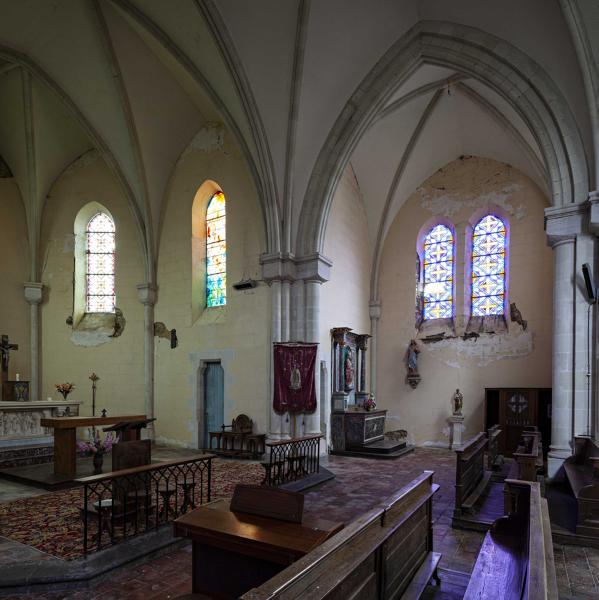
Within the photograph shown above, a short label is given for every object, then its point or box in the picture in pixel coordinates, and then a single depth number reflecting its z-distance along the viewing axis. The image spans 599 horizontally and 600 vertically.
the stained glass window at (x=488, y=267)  13.75
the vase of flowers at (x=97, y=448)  7.91
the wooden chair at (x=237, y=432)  11.43
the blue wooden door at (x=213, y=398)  12.71
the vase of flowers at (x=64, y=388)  11.62
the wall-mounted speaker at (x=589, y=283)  7.91
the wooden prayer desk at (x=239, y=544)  3.11
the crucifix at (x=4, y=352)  13.11
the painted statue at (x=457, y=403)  13.37
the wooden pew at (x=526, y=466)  6.04
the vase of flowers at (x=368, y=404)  12.97
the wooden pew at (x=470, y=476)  6.42
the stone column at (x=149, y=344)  13.81
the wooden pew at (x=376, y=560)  2.23
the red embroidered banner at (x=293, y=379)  10.88
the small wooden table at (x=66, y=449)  8.84
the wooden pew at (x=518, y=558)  2.39
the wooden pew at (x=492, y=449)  9.51
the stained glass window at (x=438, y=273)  14.62
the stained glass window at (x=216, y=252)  13.30
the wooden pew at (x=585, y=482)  5.80
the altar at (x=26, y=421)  10.11
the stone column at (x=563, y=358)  8.20
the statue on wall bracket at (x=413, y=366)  14.46
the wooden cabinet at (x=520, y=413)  12.09
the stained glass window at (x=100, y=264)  14.99
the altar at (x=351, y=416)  12.30
